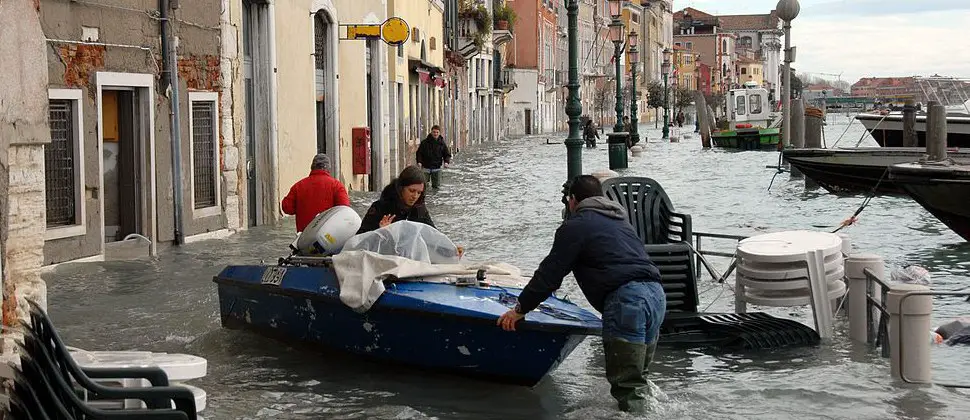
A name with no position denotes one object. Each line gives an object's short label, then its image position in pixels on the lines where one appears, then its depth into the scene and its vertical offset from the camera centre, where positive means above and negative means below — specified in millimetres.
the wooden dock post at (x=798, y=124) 29000 +155
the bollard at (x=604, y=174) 13441 -372
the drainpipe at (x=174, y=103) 15133 +435
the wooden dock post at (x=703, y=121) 56406 +497
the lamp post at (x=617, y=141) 33562 -138
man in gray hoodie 7230 -724
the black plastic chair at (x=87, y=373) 4922 -829
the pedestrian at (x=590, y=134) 58562 +72
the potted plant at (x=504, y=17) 65312 +5585
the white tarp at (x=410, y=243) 8797 -645
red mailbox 24984 -139
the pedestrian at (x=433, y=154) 27328 -300
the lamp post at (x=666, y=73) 63781 +2770
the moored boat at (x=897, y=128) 27750 +25
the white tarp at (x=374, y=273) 8367 -801
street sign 23438 +1808
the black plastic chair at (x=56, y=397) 4738 -857
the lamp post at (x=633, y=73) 46938 +2186
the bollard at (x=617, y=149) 33719 -329
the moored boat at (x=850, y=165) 23242 -569
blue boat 7859 -1088
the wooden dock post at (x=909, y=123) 28481 +129
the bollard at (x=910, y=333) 8008 -1160
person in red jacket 12297 -471
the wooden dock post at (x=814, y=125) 30141 +132
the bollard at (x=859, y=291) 9461 -1082
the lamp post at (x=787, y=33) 27531 +1928
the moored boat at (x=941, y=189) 16094 -694
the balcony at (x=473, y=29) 49906 +3910
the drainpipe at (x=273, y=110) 19391 +436
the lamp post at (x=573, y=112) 18516 +313
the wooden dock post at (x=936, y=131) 17781 -26
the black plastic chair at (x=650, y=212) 11188 -614
